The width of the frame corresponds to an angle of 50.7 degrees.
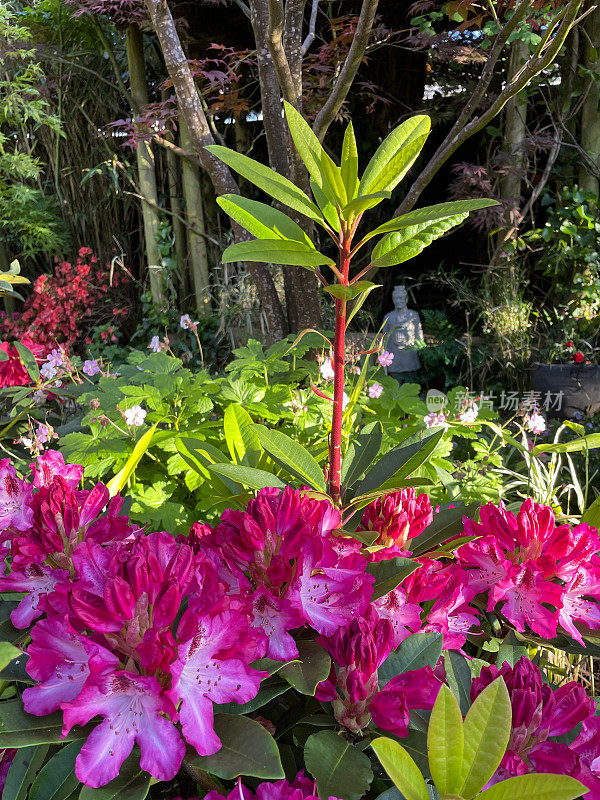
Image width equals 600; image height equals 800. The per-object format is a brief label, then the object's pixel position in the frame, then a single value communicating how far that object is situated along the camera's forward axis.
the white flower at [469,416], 1.62
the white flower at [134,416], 1.44
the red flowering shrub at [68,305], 4.89
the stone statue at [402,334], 4.52
